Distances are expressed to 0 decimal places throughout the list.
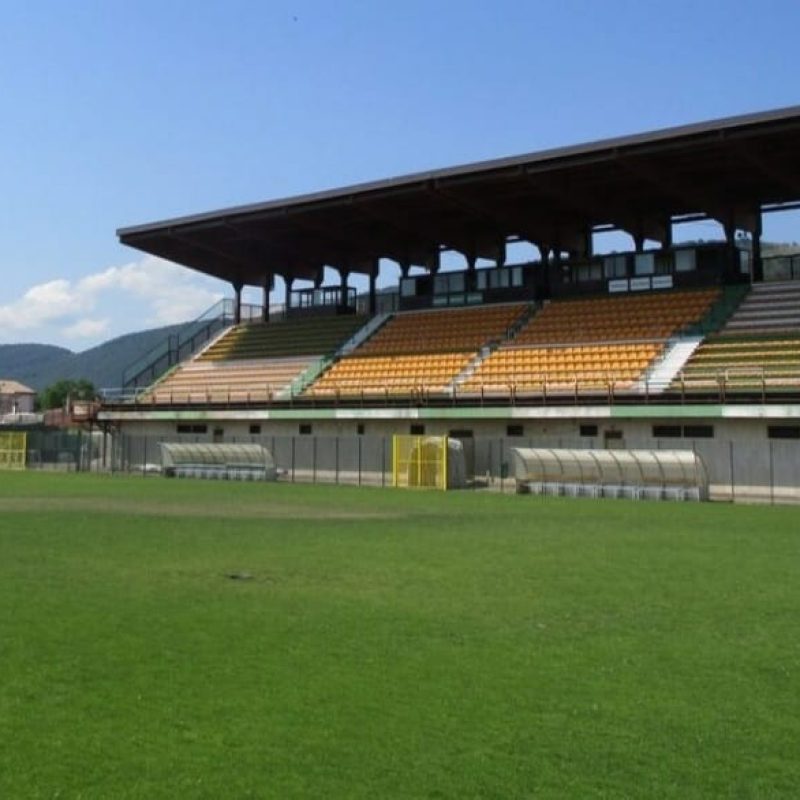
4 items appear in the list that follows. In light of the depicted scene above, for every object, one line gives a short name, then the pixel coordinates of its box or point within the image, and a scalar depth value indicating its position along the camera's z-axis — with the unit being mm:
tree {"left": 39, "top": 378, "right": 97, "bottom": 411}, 162375
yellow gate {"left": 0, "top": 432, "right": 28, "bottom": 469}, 56812
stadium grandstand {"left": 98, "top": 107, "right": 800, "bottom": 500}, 38250
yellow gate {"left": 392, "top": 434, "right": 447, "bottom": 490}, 39062
